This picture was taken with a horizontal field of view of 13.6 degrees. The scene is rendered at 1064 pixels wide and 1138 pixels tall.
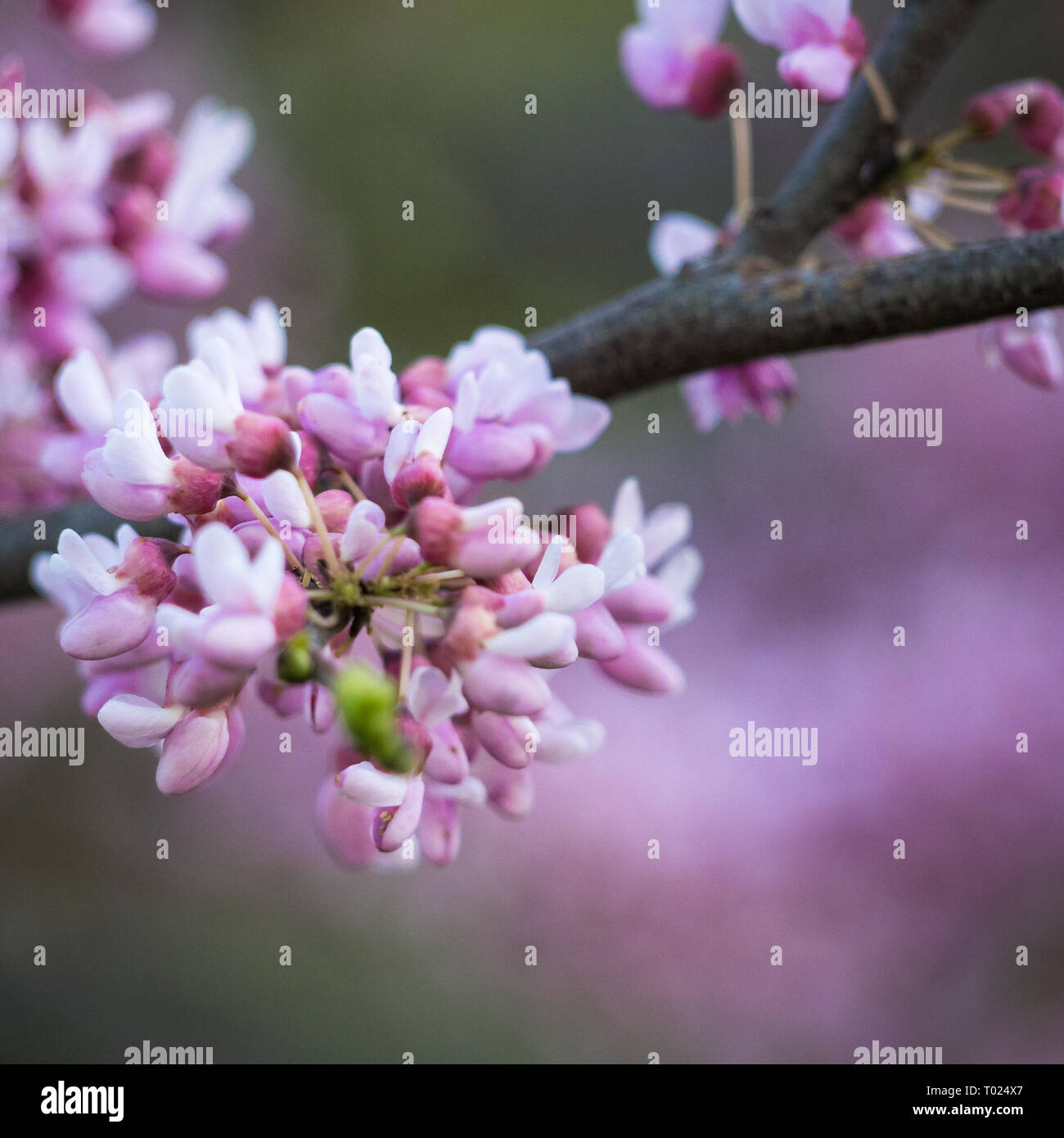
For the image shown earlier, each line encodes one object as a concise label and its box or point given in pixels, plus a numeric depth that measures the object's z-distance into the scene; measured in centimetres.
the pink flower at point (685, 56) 39
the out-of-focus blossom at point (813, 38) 37
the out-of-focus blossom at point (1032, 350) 38
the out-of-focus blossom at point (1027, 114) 38
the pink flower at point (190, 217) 40
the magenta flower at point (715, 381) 38
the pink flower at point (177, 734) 33
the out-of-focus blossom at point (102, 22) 45
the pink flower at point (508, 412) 34
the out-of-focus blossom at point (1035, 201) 37
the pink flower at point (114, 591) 33
